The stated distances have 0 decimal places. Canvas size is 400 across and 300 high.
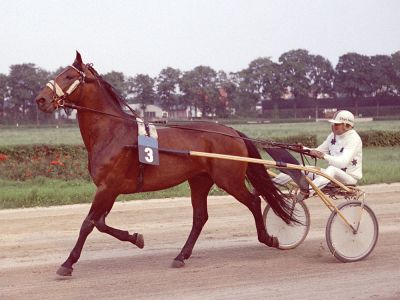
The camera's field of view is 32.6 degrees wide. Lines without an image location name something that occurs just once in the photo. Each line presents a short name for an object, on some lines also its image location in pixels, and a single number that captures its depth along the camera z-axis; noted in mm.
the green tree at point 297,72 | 67938
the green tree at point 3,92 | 57088
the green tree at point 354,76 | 67750
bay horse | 5918
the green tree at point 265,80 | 66438
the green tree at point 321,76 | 70688
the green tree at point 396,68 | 68562
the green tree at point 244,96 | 60562
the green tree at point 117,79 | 52450
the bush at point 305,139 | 22261
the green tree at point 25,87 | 56531
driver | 6504
